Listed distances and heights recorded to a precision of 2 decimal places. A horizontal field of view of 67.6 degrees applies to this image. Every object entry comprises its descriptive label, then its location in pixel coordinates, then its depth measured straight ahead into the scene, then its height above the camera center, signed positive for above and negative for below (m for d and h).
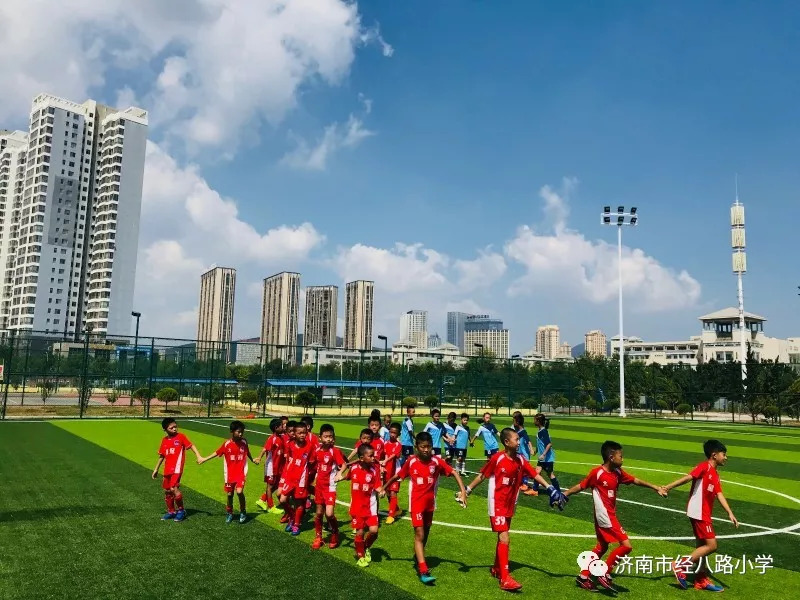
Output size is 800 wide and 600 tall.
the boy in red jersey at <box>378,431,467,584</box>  8.28 -1.65
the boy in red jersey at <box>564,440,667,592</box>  8.03 -1.66
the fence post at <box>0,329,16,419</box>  34.12 -0.78
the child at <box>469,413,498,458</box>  16.47 -1.68
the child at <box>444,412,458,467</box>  17.08 -1.82
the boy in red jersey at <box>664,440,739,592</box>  8.13 -1.71
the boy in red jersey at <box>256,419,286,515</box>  12.05 -1.96
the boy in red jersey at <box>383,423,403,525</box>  11.88 -1.99
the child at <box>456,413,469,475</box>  17.11 -1.95
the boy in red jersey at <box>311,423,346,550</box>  9.56 -1.76
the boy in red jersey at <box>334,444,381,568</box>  8.94 -1.90
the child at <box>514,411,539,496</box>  14.47 -1.52
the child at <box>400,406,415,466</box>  16.71 -1.88
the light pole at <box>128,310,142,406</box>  39.75 +1.41
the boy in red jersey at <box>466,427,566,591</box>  8.16 -1.53
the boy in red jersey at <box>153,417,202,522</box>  11.02 -1.79
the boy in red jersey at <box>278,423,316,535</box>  10.61 -1.89
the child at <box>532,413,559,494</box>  14.47 -1.80
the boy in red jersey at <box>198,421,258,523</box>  11.05 -1.78
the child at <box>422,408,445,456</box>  16.31 -1.62
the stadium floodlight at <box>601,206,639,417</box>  55.32 +14.76
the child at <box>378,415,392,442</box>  13.91 -1.38
